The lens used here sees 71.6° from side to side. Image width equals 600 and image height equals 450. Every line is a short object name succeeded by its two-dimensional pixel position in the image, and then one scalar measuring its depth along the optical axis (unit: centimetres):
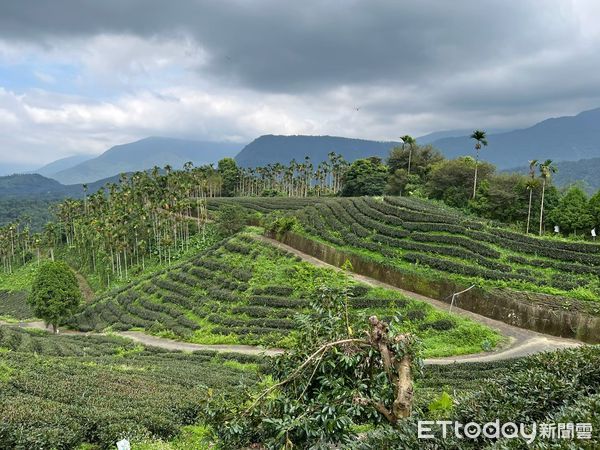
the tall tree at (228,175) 12244
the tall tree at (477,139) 5899
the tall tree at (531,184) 4762
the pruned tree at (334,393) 681
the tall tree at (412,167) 7988
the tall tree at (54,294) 4559
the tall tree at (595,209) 4288
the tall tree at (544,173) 4503
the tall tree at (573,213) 4391
